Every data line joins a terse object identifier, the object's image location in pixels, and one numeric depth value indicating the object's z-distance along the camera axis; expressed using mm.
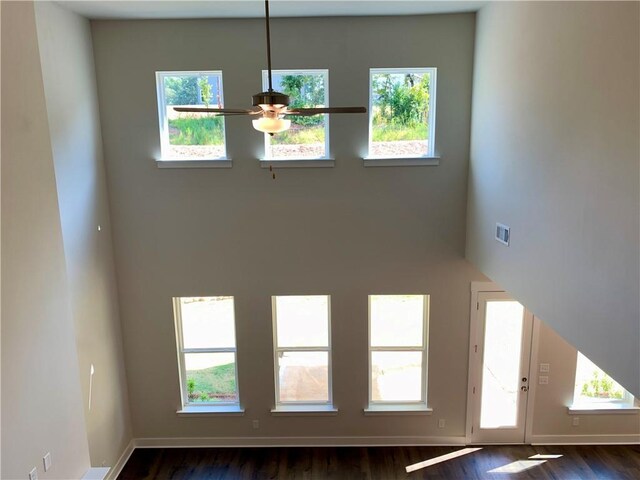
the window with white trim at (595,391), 5523
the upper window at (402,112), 4863
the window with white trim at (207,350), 5445
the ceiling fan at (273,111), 2553
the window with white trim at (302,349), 5457
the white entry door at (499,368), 5352
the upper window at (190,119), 4863
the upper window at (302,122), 4852
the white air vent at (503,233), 3816
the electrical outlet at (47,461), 3107
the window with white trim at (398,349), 5441
